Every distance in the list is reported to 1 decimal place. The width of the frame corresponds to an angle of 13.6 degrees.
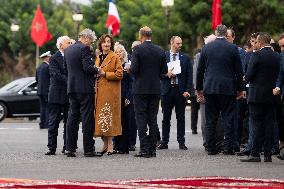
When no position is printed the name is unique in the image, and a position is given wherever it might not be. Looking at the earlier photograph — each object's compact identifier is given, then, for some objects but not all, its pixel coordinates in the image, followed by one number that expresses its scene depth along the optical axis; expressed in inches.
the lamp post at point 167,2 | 2095.2
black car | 1369.3
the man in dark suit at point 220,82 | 738.8
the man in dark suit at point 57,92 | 762.8
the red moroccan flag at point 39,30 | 2202.3
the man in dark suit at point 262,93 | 681.0
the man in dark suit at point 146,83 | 737.6
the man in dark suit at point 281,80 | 677.0
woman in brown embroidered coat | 745.0
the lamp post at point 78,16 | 2057.6
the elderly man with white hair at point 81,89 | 728.3
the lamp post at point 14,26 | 2615.7
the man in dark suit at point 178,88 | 814.5
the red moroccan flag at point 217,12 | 1861.5
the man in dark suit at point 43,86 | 1105.4
